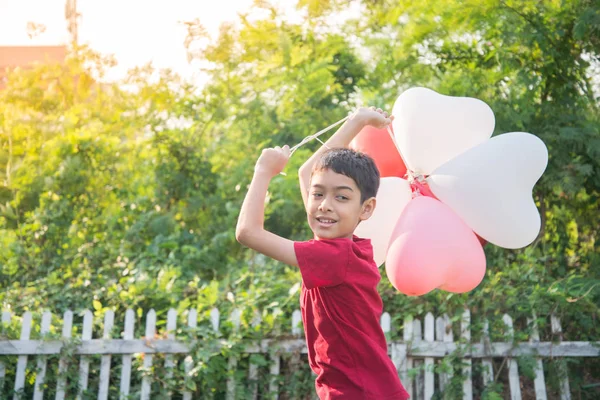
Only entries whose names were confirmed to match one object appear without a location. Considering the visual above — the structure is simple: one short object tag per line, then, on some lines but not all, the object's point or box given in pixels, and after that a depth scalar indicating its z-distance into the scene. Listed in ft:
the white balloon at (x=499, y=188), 7.88
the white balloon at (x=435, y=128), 8.50
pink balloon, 7.50
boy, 6.12
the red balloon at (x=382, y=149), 8.95
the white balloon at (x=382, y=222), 8.16
